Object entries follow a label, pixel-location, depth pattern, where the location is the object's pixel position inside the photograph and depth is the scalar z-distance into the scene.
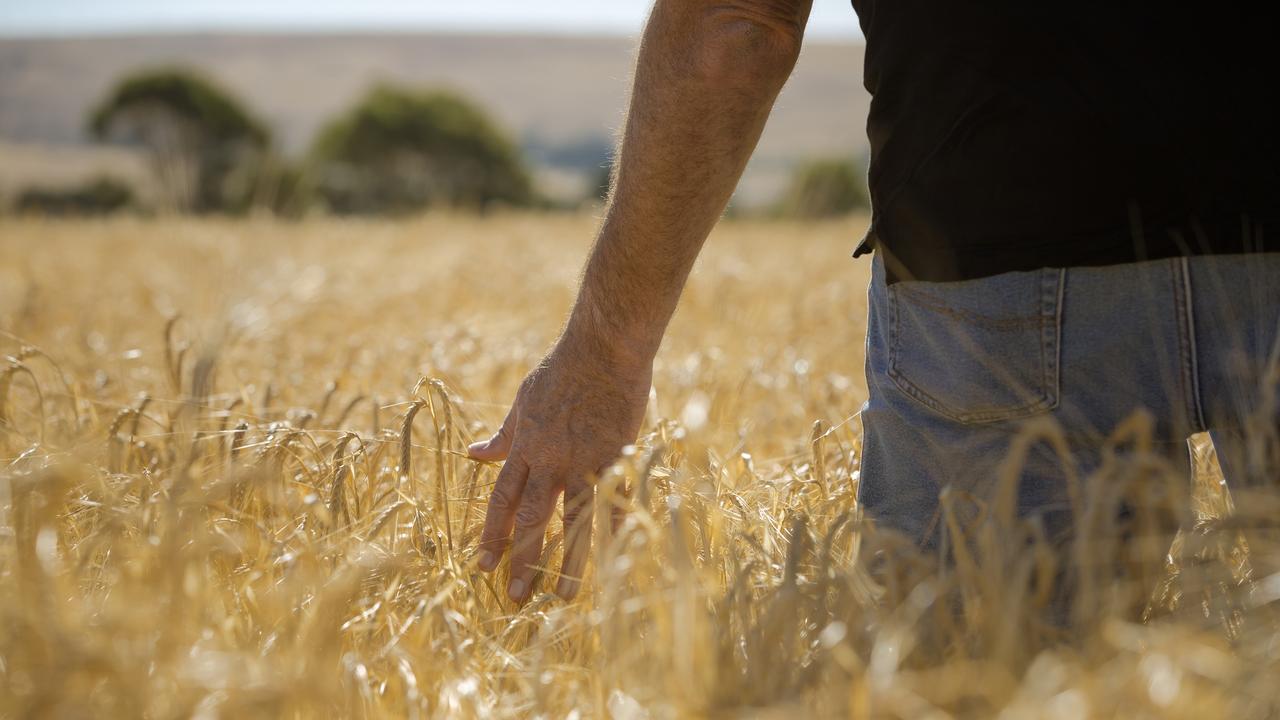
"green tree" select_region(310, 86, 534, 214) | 33.81
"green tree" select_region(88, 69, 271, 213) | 35.72
